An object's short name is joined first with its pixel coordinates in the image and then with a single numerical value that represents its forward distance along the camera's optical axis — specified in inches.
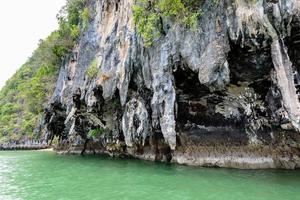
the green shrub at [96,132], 831.9
